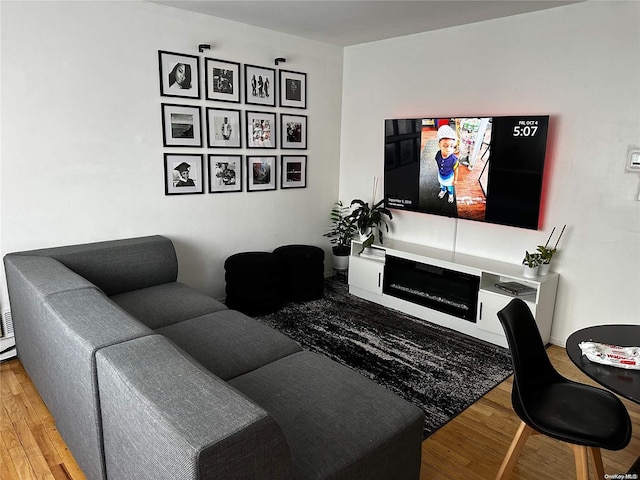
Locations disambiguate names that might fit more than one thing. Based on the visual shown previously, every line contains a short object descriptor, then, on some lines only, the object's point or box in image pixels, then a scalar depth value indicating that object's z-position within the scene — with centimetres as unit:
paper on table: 185
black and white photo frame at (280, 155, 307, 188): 454
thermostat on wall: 304
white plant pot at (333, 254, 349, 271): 501
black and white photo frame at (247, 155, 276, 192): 427
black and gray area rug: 284
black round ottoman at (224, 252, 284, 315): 387
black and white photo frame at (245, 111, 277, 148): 418
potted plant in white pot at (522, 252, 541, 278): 340
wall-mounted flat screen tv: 345
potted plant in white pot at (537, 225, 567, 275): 342
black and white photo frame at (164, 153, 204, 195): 373
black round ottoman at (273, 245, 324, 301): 420
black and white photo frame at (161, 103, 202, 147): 366
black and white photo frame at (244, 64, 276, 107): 411
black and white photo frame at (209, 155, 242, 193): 401
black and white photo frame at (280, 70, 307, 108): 438
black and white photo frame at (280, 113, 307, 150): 446
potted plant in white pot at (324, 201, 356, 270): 482
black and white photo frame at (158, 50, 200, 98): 358
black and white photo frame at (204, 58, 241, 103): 384
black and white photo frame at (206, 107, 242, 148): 391
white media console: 347
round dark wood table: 169
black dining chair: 174
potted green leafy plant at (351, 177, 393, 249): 452
